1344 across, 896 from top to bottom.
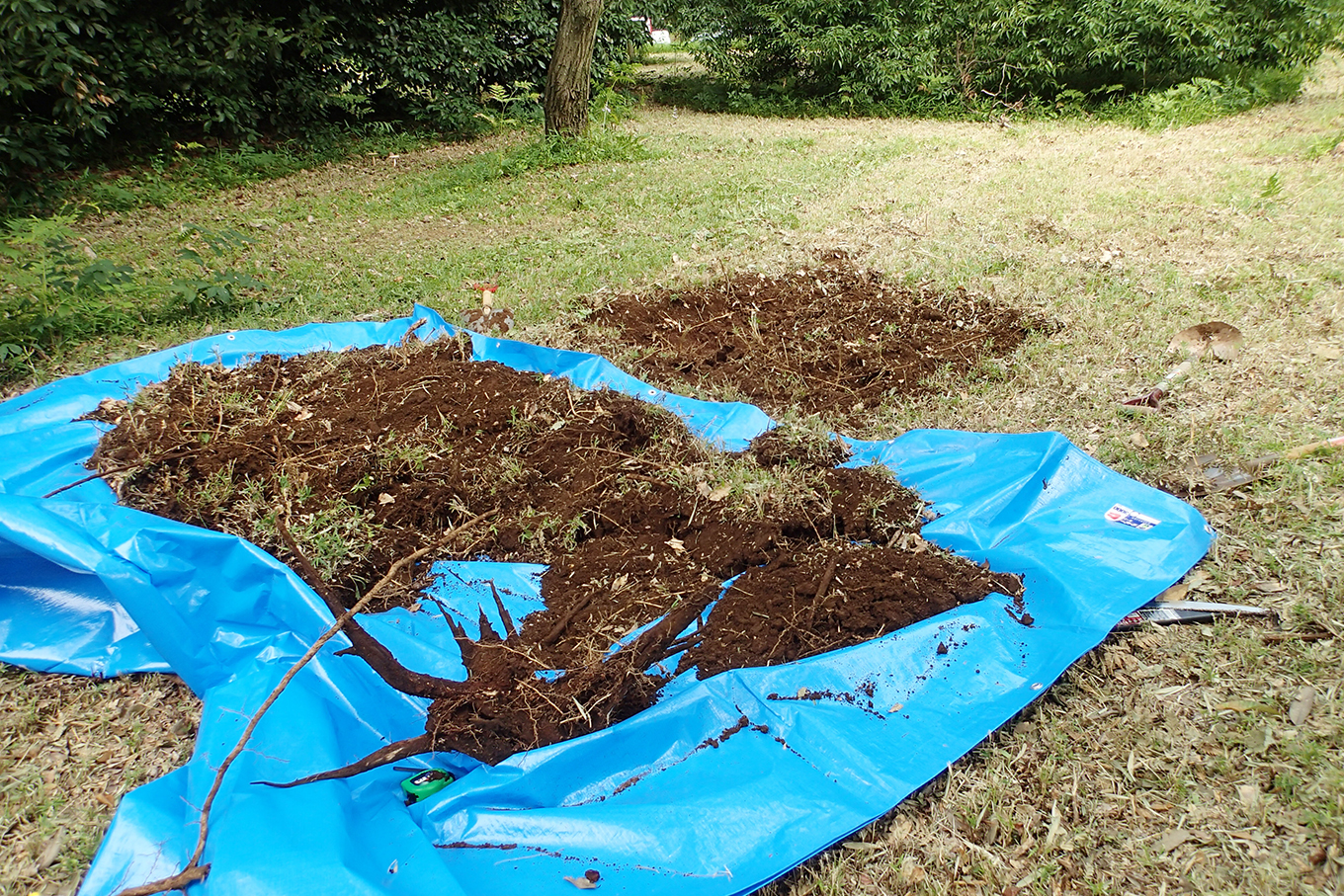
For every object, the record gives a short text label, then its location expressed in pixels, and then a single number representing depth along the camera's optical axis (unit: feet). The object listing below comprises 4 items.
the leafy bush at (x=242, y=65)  21.99
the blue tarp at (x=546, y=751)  5.74
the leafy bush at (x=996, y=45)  29.04
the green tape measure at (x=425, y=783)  6.32
